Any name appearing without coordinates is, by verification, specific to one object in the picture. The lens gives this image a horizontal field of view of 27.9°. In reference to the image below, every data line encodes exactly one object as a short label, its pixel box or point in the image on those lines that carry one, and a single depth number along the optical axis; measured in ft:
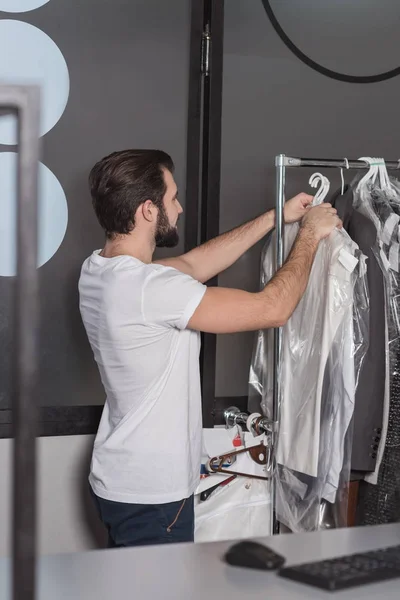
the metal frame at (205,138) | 9.53
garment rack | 8.27
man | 6.93
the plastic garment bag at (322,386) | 7.80
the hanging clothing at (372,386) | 7.88
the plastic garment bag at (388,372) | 7.99
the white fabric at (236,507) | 9.03
